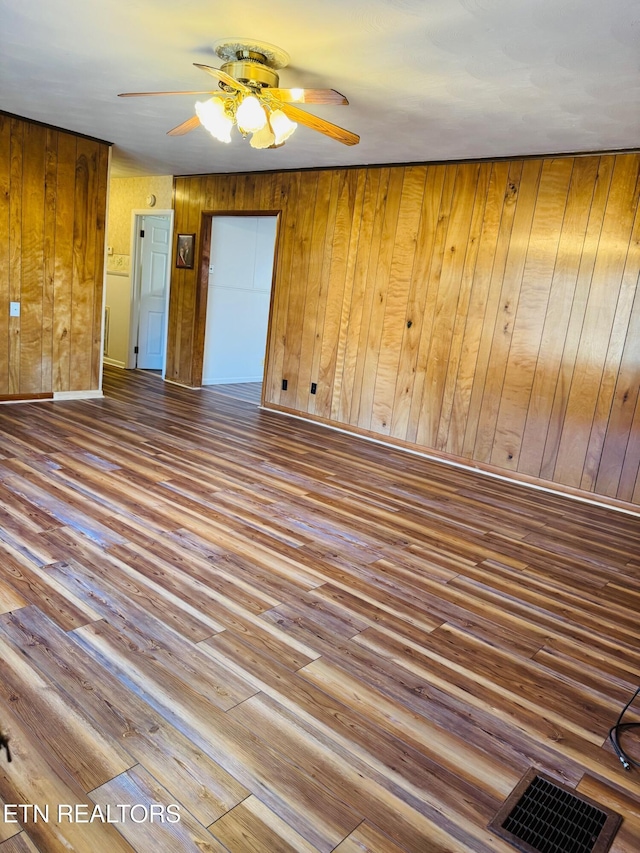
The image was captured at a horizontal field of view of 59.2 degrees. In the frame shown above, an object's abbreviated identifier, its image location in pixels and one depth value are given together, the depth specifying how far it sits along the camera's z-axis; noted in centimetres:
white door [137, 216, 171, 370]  761
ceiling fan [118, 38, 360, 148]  284
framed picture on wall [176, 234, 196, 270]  680
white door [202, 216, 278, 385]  699
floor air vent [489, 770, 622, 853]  139
